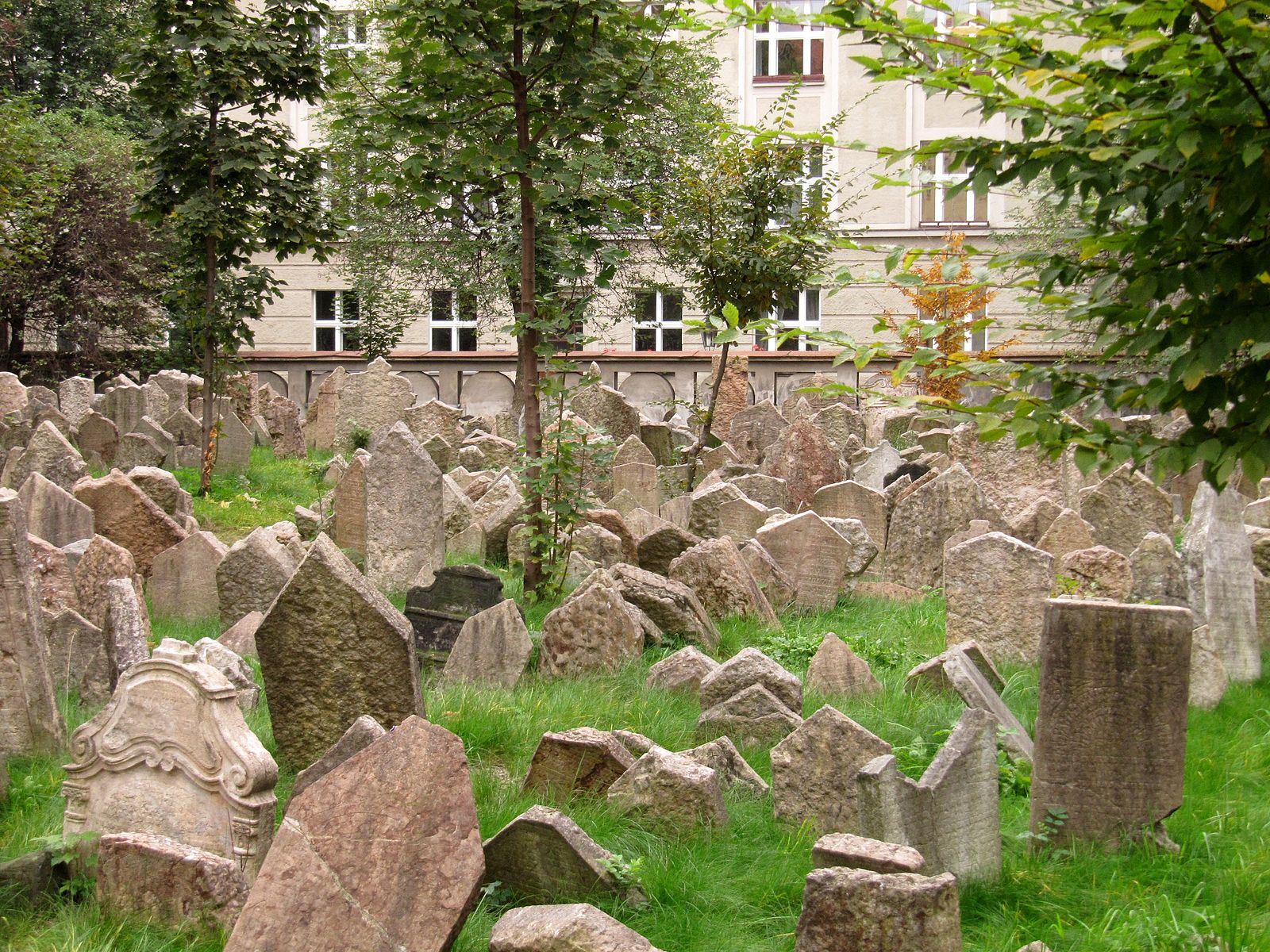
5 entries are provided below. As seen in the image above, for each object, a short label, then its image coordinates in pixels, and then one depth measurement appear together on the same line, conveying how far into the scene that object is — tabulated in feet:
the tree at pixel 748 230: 49.57
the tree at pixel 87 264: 81.76
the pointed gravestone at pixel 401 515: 30.35
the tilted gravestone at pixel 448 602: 24.23
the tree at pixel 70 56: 99.19
